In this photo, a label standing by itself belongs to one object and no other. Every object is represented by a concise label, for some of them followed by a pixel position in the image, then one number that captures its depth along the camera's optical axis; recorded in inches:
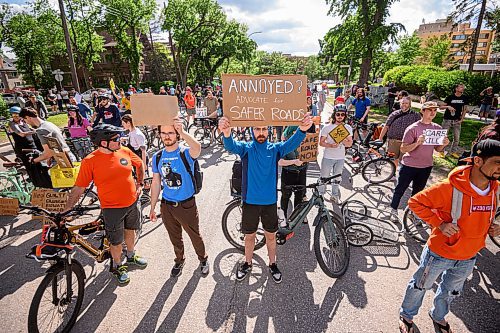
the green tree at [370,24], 741.9
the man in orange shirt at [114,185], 125.0
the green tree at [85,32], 1288.1
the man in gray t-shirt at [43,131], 186.9
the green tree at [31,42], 1489.9
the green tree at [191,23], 1305.4
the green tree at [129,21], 1274.6
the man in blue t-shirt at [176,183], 129.1
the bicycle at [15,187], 224.8
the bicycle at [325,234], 143.6
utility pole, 547.0
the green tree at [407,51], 2112.5
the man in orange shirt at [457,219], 89.0
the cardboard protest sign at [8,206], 191.6
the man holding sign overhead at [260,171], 122.6
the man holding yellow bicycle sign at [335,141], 192.2
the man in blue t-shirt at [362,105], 394.0
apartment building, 2756.6
